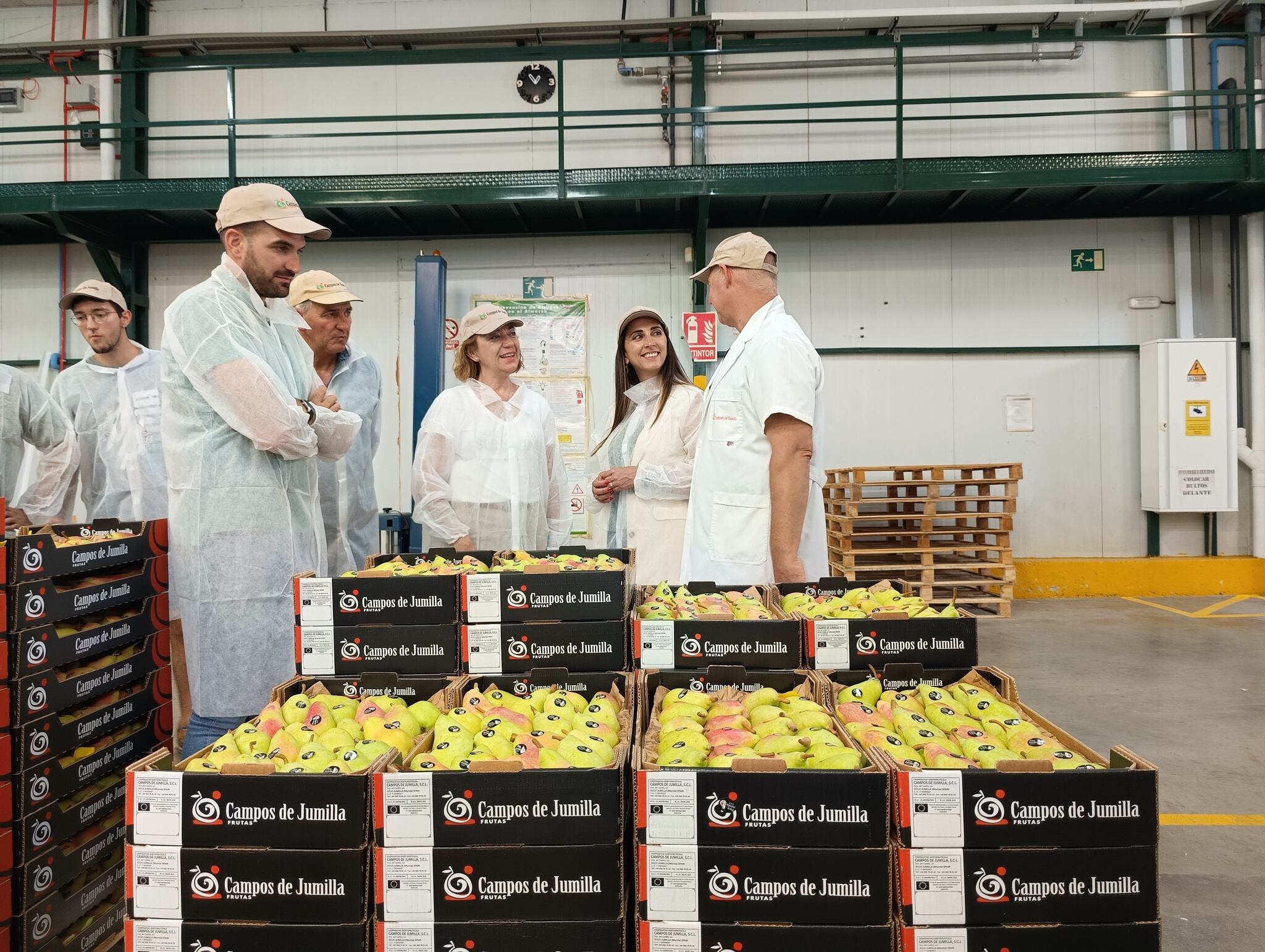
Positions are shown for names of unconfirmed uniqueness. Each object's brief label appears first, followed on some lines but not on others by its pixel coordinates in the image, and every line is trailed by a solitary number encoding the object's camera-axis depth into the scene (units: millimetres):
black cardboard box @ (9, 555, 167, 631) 2447
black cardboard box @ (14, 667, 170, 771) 2436
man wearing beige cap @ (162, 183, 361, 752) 2729
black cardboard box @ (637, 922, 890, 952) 1366
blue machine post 8039
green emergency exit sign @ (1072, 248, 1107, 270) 8578
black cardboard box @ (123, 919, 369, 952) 1390
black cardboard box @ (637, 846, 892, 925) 1377
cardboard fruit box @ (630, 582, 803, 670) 2066
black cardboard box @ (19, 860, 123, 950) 2344
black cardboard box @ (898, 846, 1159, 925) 1360
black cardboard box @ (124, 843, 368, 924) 1393
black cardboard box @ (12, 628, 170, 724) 2436
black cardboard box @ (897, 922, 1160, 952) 1354
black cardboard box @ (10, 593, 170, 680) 2447
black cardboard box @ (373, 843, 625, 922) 1398
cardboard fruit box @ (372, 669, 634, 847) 1399
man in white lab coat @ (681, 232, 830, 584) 2971
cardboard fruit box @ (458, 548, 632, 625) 2180
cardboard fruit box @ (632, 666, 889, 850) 1379
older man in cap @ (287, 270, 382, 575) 4102
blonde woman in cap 4223
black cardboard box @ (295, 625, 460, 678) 2152
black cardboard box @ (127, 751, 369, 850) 1395
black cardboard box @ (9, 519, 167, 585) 2453
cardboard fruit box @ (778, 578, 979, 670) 2059
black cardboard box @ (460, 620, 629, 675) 2172
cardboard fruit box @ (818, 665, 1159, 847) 1360
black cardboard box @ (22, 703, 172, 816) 2410
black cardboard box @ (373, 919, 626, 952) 1394
